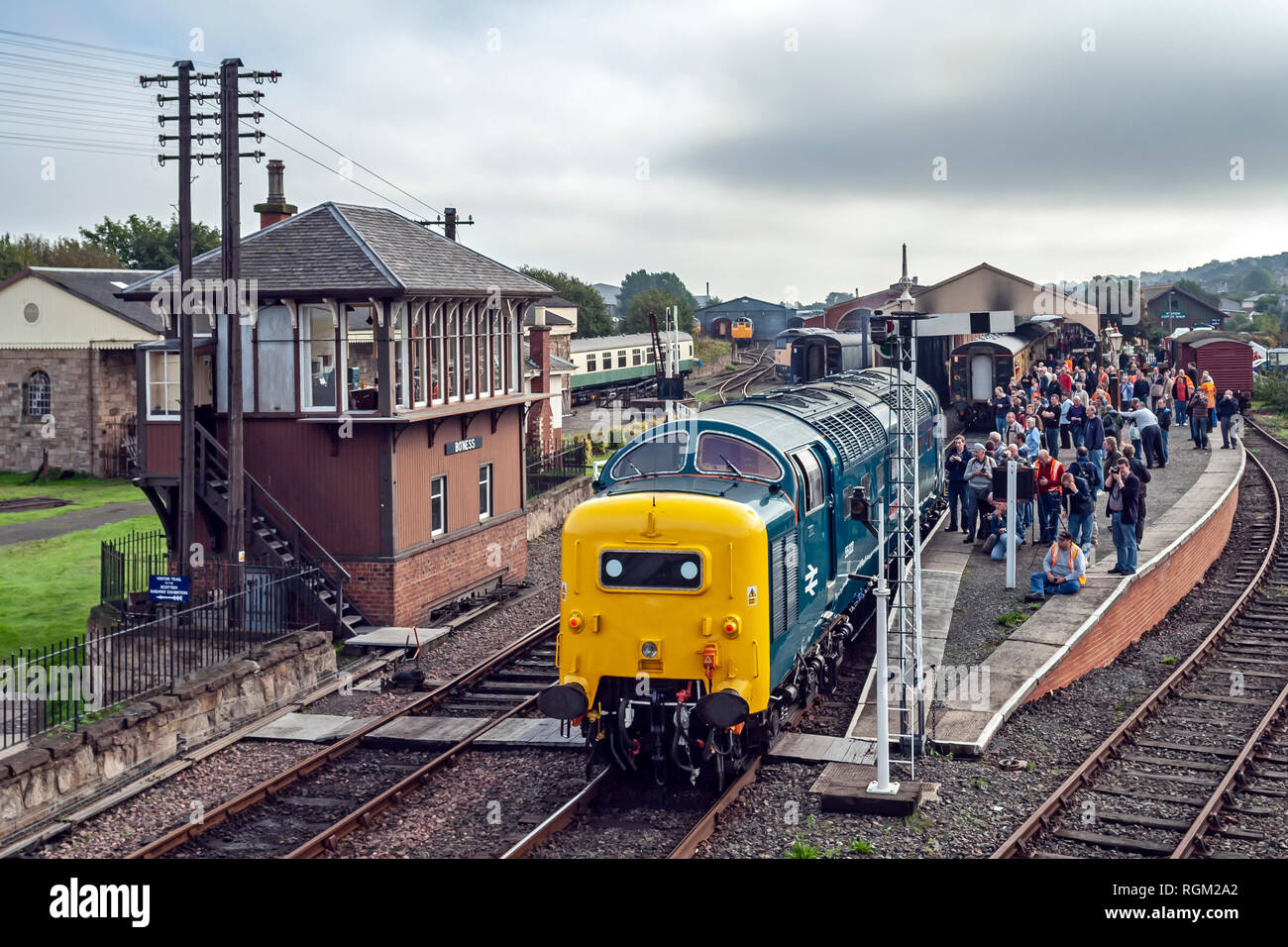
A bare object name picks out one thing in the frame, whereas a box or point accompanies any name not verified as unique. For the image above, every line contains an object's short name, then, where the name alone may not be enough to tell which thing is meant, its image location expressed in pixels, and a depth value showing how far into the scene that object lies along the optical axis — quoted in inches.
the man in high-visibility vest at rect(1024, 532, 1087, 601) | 740.0
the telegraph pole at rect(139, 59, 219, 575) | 764.0
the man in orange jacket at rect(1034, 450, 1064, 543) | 810.2
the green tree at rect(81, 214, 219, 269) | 3105.3
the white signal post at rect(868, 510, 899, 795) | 469.7
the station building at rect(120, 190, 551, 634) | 796.0
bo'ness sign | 888.9
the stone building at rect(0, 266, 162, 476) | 1582.2
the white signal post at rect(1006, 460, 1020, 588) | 754.2
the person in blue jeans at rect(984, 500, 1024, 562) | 834.8
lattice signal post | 501.4
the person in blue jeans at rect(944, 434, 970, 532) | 916.6
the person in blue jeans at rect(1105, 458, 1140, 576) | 753.0
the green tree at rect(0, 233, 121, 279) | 2780.5
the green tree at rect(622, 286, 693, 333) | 3690.7
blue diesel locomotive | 468.4
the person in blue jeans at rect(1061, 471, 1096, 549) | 776.3
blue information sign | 705.6
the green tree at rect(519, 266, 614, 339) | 3371.1
